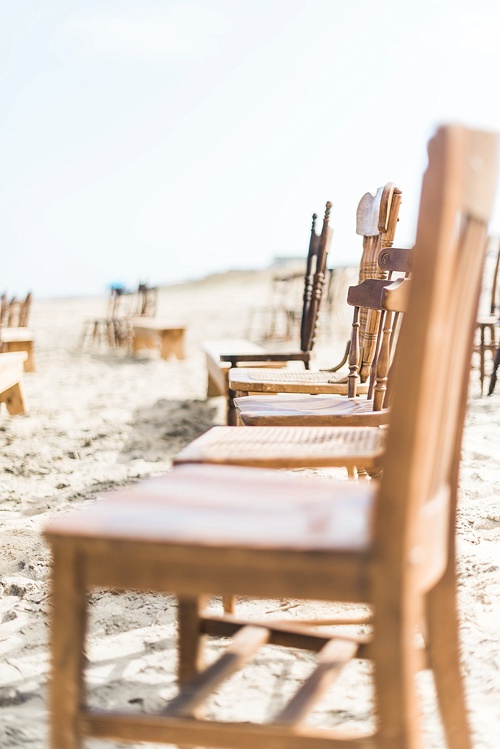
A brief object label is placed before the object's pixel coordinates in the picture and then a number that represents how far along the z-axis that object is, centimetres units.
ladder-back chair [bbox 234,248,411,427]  236
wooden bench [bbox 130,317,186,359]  1011
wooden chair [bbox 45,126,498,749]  102
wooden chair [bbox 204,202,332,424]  441
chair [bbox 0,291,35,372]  810
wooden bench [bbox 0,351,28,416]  521
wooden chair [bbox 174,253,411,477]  162
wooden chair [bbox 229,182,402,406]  316
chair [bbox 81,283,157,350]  1238
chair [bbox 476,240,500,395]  625
